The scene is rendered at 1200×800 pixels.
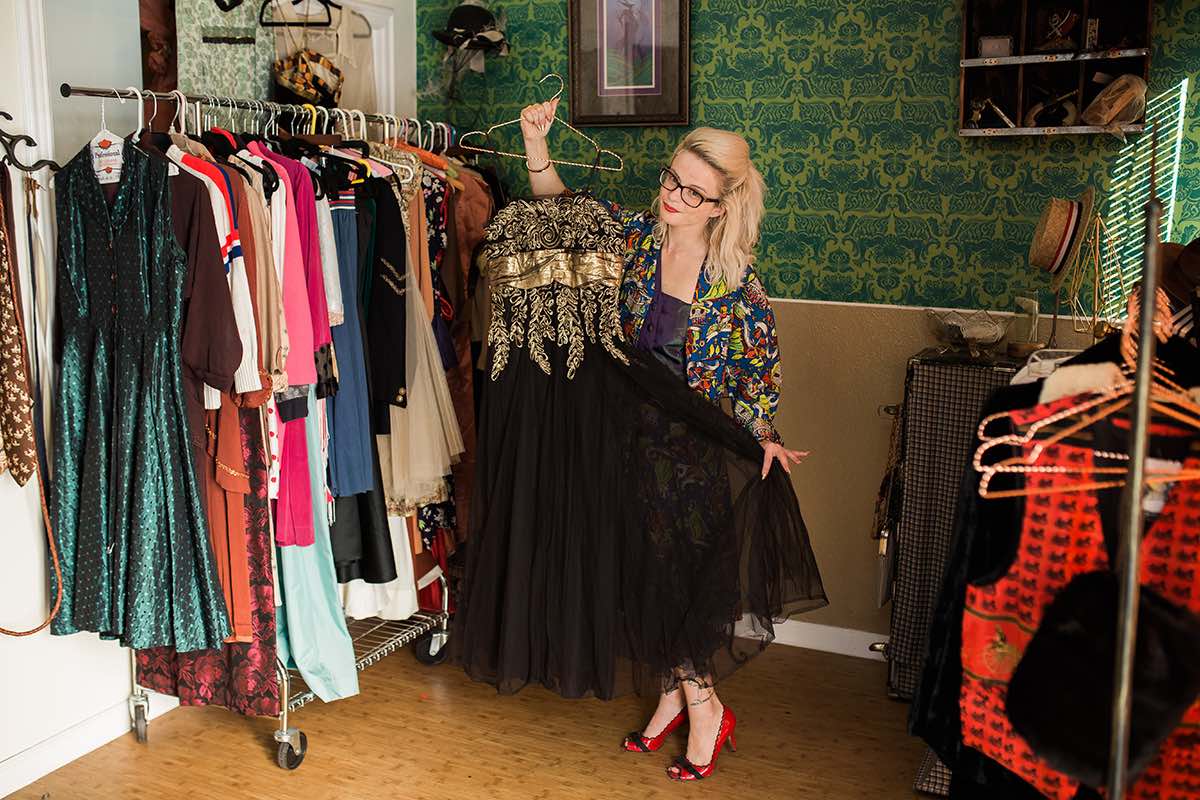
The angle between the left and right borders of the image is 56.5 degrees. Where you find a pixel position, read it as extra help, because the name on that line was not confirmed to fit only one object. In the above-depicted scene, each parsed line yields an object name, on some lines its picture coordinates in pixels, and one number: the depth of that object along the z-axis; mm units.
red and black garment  1450
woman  2797
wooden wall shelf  3031
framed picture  3633
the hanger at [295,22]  3332
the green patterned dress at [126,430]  2547
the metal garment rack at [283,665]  2785
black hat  3760
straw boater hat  2848
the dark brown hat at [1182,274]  2160
